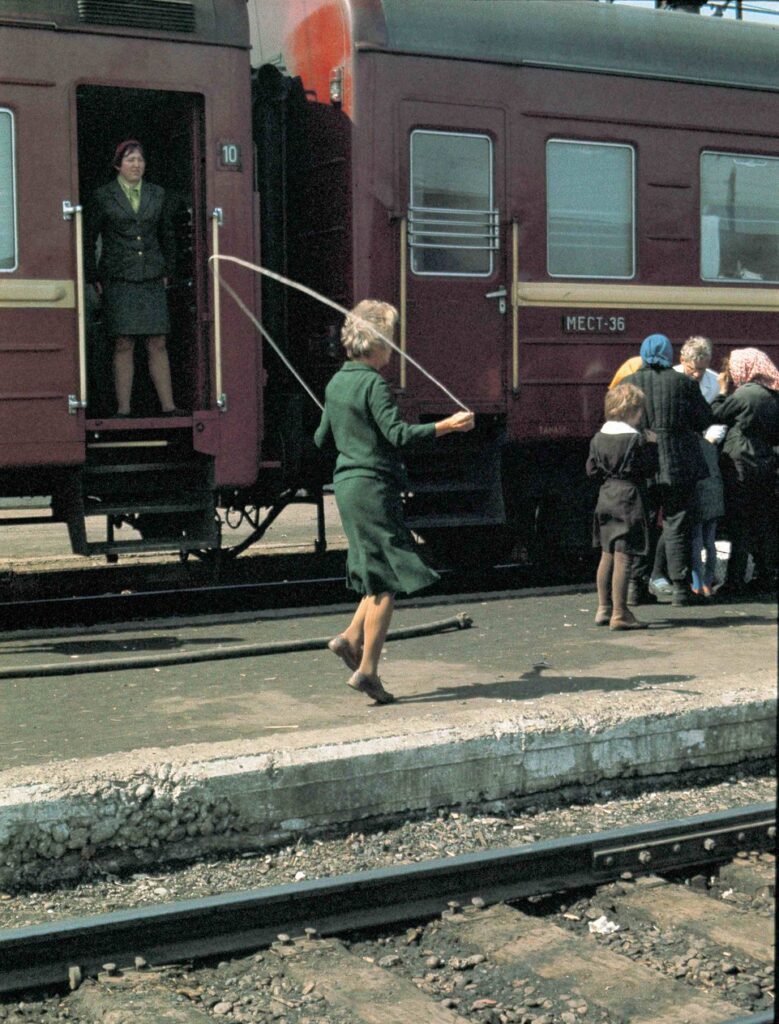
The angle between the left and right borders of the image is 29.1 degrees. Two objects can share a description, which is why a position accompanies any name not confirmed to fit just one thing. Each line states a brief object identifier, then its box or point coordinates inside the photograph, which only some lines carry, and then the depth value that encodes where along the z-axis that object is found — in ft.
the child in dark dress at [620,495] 27.12
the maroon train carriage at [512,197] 32.17
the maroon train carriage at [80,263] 28.53
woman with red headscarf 30.81
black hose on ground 23.09
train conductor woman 29.66
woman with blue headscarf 29.35
